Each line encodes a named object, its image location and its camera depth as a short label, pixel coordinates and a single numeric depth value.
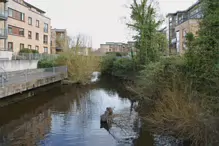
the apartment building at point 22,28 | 32.03
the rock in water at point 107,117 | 11.57
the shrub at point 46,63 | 30.20
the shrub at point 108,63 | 39.79
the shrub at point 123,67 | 29.80
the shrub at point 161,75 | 10.26
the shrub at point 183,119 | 7.01
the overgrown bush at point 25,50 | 34.41
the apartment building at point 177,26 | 35.59
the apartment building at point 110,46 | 100.94
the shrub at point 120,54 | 47.25
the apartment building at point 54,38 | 57.34
